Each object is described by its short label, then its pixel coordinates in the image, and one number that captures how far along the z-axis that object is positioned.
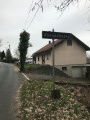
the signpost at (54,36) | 4.43
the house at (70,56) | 16.33
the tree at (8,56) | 39.89
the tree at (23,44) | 13.91
